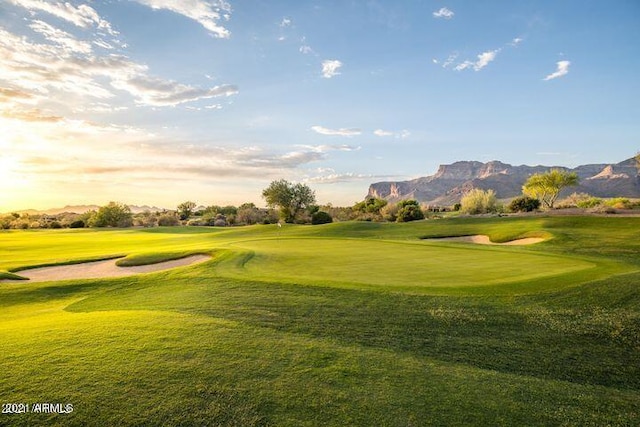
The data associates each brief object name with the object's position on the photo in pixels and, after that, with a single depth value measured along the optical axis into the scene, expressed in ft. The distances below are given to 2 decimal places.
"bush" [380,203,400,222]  190.70
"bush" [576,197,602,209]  160.04
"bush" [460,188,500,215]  180.96
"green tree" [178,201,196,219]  286.46
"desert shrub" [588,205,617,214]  115.14
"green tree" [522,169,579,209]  189.98
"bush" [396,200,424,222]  171.12
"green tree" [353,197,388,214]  234.17
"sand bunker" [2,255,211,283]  51.78
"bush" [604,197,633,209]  129.89
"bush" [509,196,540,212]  158.92
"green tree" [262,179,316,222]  214.28
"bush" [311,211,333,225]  185.57
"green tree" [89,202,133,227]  221.25
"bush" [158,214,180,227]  235.40
